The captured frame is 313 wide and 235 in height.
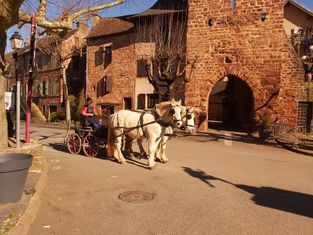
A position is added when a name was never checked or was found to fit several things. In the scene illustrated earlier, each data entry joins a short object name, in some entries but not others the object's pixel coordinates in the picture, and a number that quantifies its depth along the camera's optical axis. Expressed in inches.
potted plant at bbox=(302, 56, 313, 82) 781.3
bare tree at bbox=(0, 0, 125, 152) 258.8
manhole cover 265.4
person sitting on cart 448.5
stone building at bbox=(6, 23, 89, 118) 1316.4
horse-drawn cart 443.2
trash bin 208.1
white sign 416.2
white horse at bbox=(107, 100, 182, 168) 372.4
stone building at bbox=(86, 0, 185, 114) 1017.5
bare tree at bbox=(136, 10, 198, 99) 793.6
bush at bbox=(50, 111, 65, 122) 1278.3
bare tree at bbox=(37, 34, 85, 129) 1248.8
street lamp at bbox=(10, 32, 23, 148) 320.2
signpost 344.1
